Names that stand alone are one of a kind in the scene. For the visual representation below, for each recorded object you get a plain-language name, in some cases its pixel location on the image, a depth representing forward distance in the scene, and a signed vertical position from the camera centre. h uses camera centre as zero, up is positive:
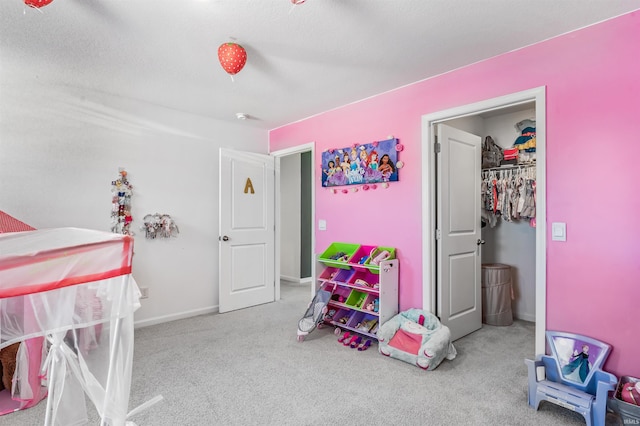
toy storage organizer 2.92 -0.70
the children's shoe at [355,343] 2.85 -1.16
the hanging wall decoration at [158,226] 3.44 -0.15
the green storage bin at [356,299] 3.17 -0.85
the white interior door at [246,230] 3.88 -0.22
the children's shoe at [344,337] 2.98 -1.15
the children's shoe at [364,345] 2.79 -1.15
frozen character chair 1.72 -0.96
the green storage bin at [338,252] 3.26 -0.45
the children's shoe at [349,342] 2.90 -1.15
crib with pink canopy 0.84 -0.28
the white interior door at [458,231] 2.89 -0.19
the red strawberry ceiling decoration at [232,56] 2.16 +1.03
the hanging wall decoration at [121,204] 3.23 +0.08
